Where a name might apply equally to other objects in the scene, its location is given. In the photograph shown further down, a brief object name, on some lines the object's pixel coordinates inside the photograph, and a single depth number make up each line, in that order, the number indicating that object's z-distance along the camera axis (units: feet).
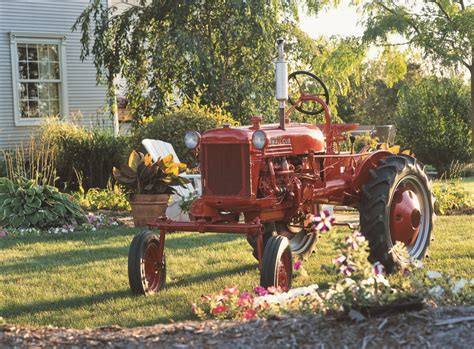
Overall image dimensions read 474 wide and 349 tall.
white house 49.90
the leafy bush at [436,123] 62.03
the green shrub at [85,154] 45.98
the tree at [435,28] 53.83
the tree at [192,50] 47.70
